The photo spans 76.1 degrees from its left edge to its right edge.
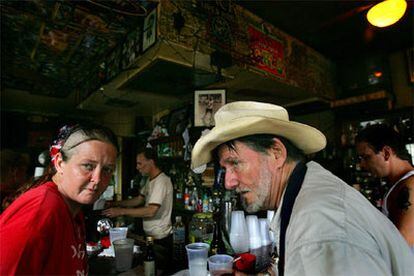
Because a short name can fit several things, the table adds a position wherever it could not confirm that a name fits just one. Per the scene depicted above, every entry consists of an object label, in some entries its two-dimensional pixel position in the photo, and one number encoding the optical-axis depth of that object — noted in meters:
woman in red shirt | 1.11
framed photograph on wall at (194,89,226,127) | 3.59
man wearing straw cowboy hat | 0.87
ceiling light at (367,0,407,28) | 2.82
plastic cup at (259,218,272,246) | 2.10
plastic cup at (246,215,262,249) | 2.05
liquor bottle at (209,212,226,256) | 2.14
